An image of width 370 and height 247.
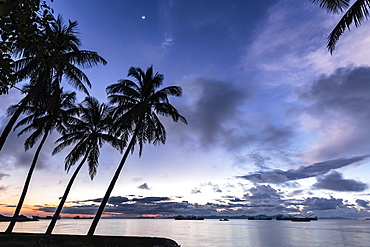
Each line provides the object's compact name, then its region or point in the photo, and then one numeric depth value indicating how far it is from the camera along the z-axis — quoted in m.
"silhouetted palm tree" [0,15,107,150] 5.27
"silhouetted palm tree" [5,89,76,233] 20.23
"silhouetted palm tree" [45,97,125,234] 22.42
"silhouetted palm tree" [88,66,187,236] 20.03
